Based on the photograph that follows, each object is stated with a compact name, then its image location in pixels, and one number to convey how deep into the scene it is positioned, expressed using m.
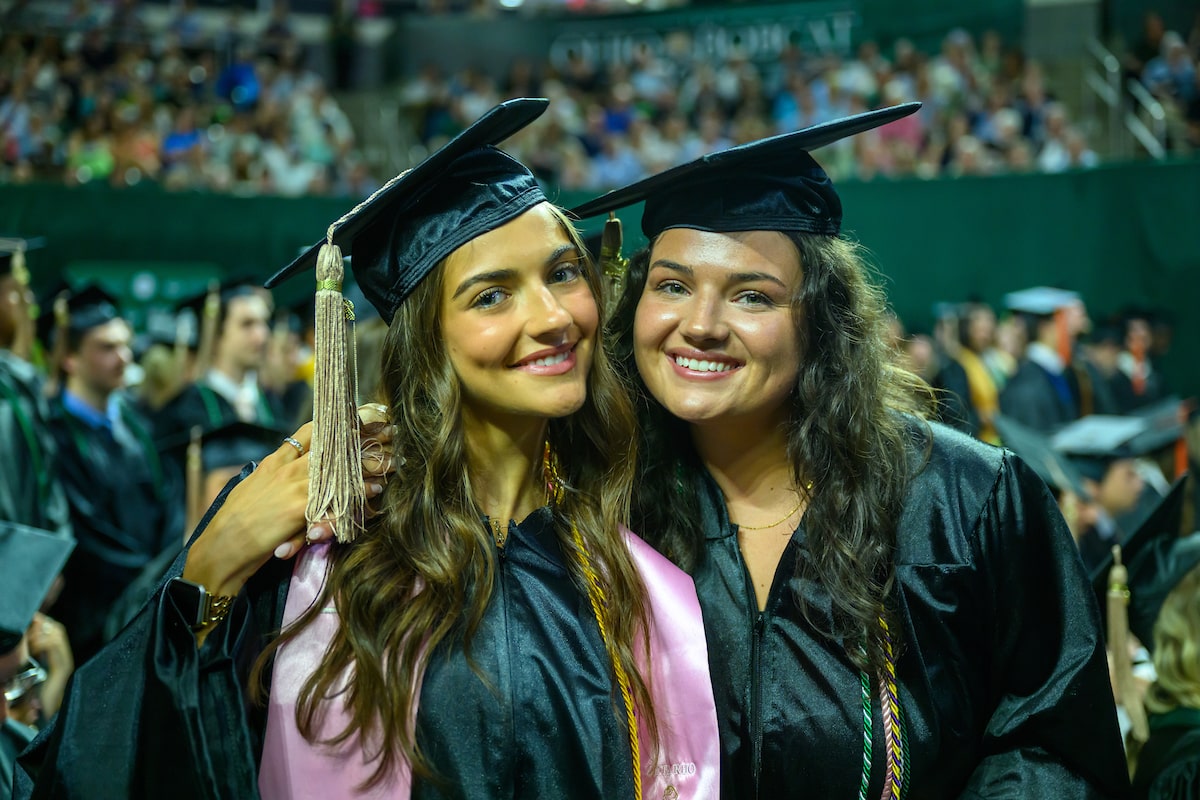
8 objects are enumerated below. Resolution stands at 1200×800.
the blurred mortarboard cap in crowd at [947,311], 10.58
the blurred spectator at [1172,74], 12.20
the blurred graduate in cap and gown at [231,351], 5.99
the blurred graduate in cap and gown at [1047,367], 8.34
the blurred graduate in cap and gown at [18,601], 2.63
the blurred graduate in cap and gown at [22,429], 4.57
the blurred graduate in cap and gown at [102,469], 5.08
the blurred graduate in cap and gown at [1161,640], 2.69
